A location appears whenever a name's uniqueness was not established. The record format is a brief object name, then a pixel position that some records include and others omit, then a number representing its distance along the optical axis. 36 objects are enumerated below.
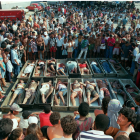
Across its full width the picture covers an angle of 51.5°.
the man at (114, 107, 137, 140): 2.99
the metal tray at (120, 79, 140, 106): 7.04
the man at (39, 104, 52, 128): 3.81
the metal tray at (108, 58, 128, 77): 7.58
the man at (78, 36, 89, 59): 9.02
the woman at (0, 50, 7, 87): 6.09
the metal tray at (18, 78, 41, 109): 5.38
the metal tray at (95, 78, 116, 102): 5.88
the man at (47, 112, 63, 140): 3.00
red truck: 16.78
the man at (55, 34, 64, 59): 8.98
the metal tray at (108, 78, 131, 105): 5.84
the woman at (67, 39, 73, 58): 8.84
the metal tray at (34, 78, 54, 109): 5.41
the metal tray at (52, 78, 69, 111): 5.33
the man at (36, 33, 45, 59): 8.58
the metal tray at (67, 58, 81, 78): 7.35
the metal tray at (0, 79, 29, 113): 5.28
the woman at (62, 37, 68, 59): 8.93
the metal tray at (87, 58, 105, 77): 7.55
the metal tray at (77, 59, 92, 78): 7.34
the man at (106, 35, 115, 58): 9.00
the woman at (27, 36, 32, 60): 8.53
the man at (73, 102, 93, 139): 3.13
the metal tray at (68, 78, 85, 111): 5.32
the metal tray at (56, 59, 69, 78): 8.90
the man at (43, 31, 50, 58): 8.95
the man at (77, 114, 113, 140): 2.39
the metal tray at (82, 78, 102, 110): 5.26
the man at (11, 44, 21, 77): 7.00
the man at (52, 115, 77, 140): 2.57
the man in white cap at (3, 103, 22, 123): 4.00
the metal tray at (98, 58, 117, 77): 7.60
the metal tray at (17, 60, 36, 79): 7.29
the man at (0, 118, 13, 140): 2.65
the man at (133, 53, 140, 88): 6.56
